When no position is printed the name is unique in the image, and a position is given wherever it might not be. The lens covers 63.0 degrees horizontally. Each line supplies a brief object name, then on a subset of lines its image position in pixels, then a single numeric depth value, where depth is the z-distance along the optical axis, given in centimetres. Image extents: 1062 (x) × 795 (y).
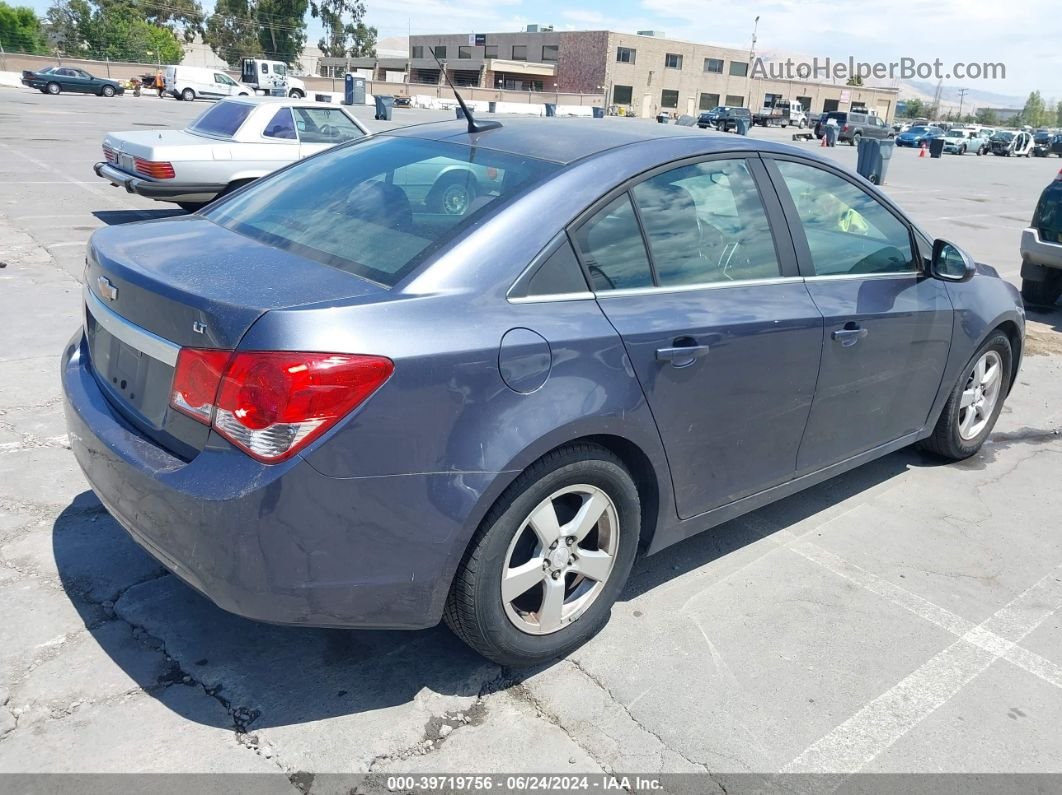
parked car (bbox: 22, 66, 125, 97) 4278
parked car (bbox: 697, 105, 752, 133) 4569
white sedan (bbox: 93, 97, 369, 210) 965
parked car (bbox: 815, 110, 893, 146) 4453
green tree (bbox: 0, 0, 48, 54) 6109
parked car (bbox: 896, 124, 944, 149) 5188
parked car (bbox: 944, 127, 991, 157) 5197
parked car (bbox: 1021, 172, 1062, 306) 838
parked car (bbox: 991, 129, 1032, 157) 5499
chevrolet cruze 229
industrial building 8250
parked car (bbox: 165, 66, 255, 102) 4597
